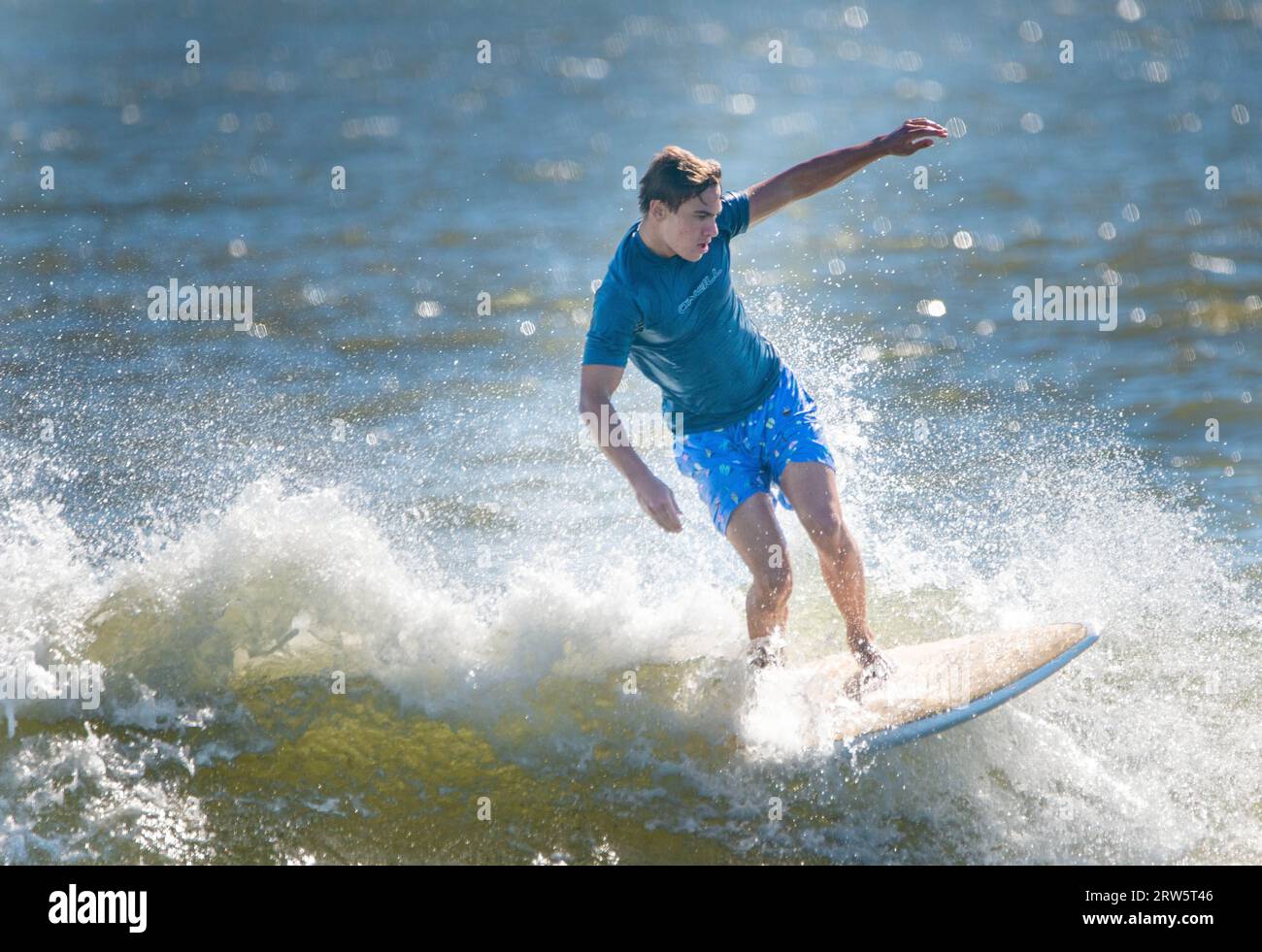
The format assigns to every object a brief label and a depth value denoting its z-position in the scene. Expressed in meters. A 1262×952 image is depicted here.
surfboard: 12.62
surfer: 12.18
